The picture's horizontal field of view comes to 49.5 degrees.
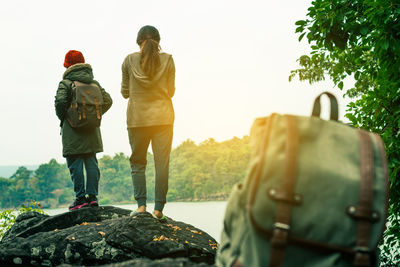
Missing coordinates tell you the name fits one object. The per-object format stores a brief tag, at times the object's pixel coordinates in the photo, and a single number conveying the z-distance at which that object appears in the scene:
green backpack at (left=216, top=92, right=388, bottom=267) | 1.95
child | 6.04
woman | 4.84
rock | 4.32
